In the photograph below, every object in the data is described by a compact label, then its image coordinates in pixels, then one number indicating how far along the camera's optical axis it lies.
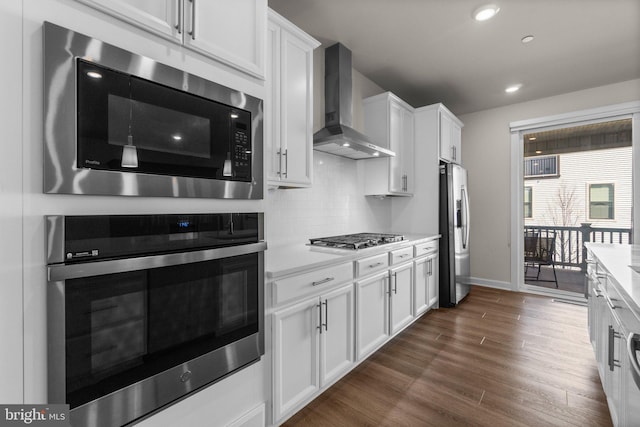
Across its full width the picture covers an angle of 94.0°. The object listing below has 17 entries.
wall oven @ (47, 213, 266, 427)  0.84
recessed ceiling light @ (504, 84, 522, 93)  3.75
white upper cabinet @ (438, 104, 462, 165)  3.66
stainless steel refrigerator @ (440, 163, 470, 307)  3.59
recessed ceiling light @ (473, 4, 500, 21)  2.29
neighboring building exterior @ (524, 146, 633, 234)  3.73
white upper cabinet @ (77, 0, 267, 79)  0.99
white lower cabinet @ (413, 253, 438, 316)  3.06
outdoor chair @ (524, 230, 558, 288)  4.30
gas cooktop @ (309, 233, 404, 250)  2.28
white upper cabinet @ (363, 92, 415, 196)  3.30
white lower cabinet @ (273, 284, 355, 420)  1.59
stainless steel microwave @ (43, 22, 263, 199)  0.82
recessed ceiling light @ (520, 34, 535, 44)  2.71
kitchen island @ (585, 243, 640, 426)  1.11
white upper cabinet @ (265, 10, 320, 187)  1.89
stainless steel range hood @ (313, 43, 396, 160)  2.67
